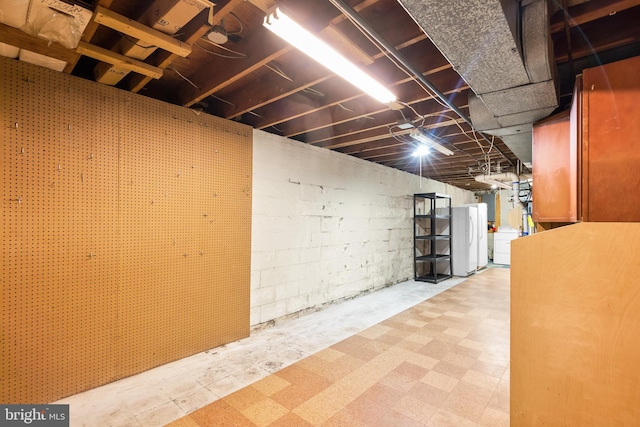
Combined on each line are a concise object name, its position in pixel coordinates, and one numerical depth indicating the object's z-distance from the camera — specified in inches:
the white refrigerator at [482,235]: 293.7
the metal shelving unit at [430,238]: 248.5
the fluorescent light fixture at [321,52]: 59.3
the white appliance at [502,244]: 327.6
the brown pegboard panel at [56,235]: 74.5
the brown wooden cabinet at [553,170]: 81.6
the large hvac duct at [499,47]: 50.5
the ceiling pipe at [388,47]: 54.2
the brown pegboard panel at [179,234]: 94.7
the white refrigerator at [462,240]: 265.1
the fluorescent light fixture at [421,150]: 161.9
